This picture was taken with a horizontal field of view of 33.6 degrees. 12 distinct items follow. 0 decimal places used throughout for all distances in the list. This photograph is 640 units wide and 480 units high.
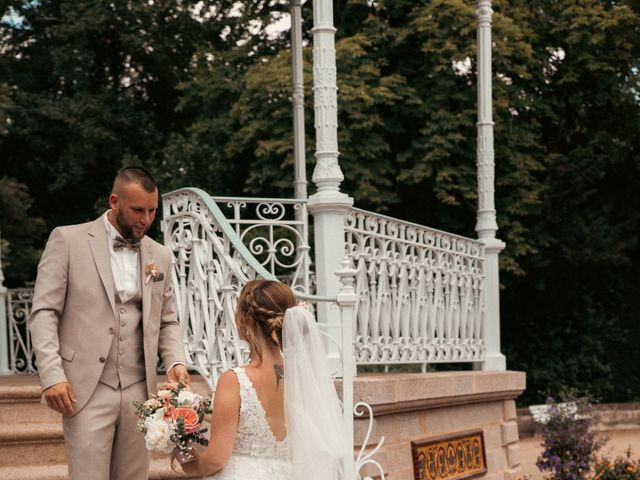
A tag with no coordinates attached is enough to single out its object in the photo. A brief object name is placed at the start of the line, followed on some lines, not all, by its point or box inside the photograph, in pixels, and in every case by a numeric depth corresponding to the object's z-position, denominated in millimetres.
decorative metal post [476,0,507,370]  9031
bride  4082
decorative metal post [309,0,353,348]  6684
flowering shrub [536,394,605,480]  9625
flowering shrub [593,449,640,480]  8688
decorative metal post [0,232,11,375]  9742
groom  4258
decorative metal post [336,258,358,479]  5695
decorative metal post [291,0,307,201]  10328
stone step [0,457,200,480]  5723
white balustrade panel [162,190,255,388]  6172
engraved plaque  7324
